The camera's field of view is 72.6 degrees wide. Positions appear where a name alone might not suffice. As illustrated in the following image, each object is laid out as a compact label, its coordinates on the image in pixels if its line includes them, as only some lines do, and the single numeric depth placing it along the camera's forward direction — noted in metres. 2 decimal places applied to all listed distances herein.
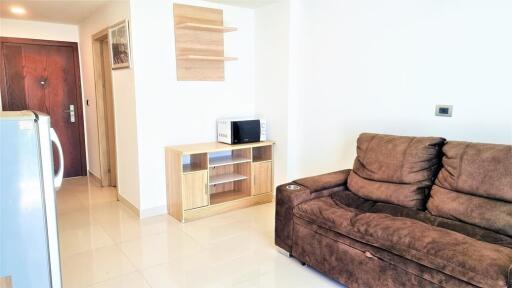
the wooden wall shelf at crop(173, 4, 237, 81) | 3.62
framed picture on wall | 3.40
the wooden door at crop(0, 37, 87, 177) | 4.66
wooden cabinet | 3.46
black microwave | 3.76
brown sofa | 1.76
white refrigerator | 1.54
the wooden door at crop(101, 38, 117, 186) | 4.44
